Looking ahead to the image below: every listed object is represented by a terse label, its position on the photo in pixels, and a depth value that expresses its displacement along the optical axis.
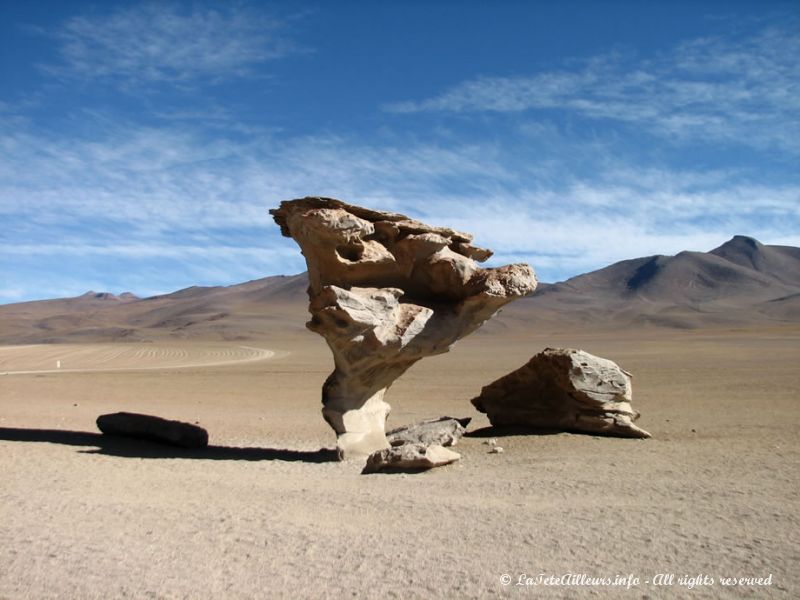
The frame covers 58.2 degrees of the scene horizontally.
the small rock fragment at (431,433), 12.52
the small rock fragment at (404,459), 9.94
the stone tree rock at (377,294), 11.35
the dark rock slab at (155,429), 12.48
